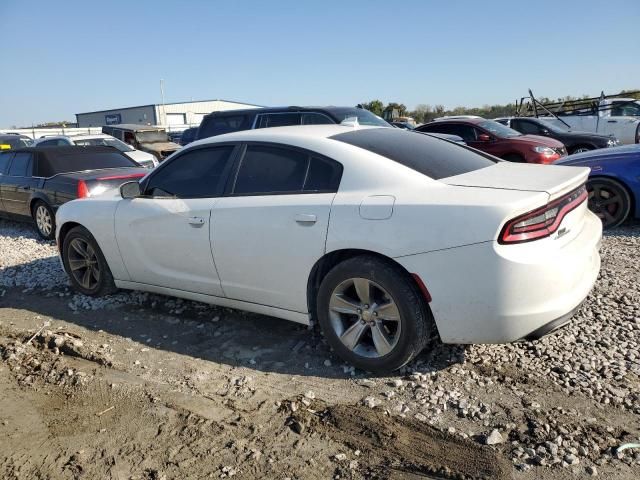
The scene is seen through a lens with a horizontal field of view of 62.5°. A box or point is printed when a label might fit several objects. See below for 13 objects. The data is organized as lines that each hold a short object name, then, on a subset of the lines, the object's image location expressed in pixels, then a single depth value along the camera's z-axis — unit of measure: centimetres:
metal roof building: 5978
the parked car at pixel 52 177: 764
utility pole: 5960
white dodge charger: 290
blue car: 643
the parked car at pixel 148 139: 1833
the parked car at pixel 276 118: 941
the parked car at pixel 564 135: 1241
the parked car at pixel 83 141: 1468
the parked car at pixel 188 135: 1145
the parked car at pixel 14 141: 1942
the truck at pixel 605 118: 1554
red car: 1065
